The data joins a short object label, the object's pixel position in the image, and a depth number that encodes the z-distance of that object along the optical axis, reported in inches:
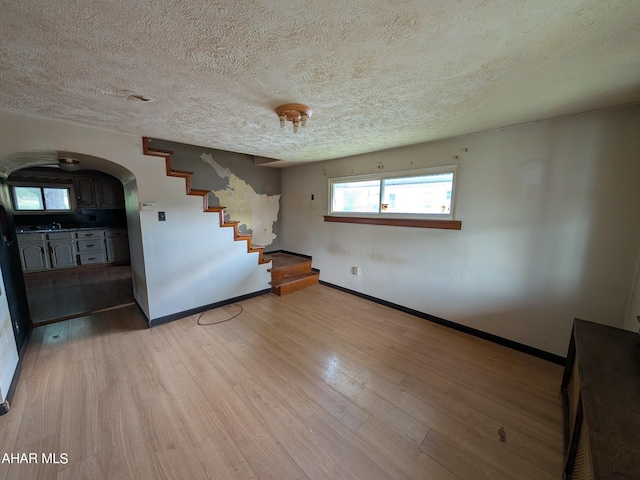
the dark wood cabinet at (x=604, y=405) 30.8
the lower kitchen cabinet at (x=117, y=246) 212.7
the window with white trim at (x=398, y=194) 107.8
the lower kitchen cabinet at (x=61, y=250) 189.3
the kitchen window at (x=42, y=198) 184.1
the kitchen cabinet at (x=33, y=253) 177.3
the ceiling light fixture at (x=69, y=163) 97.0
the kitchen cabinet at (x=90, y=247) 201.2
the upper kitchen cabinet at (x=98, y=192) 202.5
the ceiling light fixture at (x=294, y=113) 67.9
